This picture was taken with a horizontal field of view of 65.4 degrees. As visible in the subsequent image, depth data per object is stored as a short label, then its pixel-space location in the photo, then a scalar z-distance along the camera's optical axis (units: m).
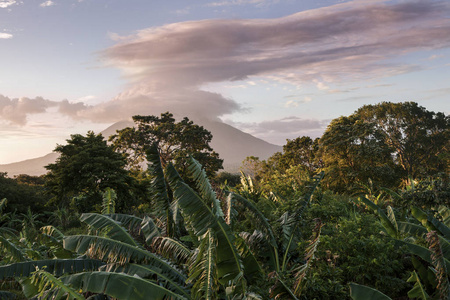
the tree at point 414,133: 43.56
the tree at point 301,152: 44.53
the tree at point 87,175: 25.92
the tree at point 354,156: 34.62
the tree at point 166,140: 41.44
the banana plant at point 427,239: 6.76
